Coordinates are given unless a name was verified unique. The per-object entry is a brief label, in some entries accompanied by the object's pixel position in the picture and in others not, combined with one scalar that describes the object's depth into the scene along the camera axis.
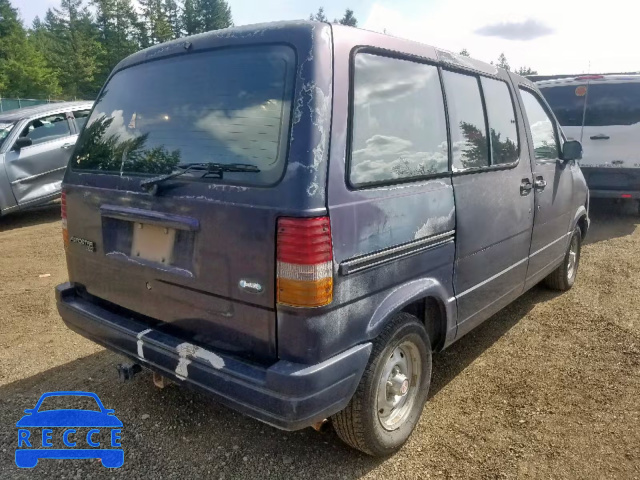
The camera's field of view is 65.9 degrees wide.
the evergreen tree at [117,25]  61.09
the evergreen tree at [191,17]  67.44
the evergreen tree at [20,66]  44.66
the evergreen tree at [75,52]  51.44
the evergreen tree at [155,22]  60.94
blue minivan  1.98
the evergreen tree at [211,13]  67.80
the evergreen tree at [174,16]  66.44
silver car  7.42
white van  7.33
